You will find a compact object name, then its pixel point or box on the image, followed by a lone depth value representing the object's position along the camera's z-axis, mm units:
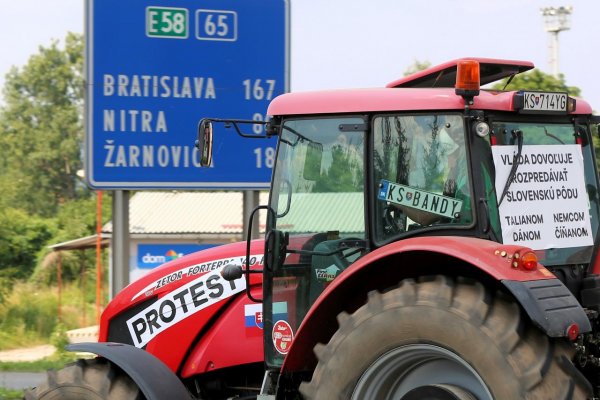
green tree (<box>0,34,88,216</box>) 49906
